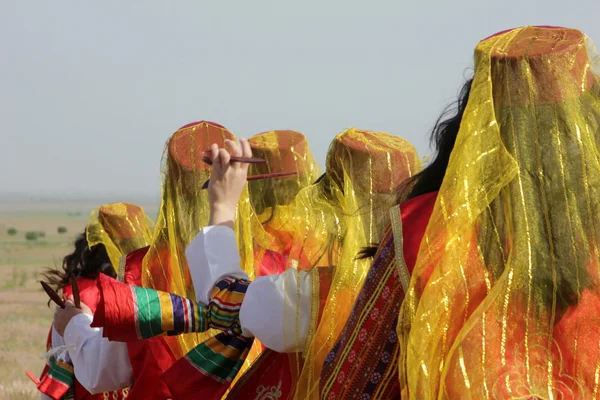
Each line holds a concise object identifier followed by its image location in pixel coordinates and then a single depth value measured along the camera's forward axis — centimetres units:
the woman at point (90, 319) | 684
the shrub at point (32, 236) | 8762
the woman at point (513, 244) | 381
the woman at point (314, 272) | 505
